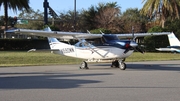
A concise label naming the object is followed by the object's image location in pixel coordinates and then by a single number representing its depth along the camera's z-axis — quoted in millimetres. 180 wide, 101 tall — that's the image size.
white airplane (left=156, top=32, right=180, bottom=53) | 33656
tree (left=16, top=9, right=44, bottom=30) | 89250
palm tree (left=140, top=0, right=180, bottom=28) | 50062
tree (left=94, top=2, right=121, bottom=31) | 62156
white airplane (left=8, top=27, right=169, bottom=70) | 19344
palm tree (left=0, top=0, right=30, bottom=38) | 50875
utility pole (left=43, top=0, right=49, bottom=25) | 49838
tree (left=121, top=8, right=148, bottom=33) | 66125
